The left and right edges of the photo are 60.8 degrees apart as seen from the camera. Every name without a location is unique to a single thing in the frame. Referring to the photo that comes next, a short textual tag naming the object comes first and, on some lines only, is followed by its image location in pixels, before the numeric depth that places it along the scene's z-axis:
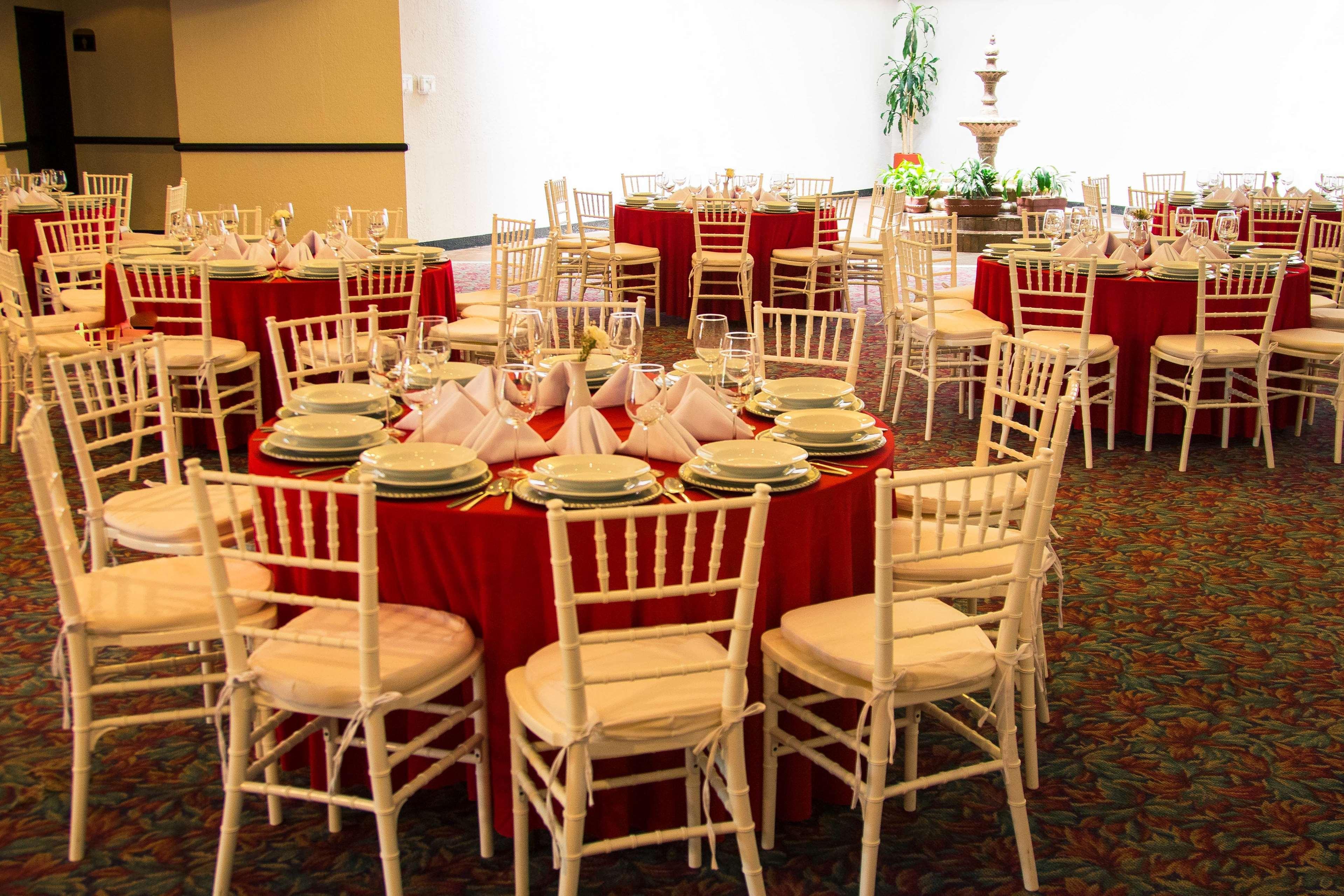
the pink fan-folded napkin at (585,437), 2.70
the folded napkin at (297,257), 5.69
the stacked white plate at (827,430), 2.77
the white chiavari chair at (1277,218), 8.34
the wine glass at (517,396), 2.76
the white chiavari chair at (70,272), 6.25
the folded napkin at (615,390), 3.13
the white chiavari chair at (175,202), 7.43
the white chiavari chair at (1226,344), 5.25
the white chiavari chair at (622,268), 8.35
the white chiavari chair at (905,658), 2.22
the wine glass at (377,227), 6.25
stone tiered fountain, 13.94
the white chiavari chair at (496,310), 5.71
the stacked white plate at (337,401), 3.01
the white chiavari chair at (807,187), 14.99
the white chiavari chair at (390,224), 9.83
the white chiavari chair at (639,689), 1.97
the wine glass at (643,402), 2.65
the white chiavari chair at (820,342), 3.53
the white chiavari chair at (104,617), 2.42
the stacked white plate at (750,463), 2.48
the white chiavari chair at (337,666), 2.09
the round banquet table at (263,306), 5.32
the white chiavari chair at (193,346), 4.80
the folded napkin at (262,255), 5.67
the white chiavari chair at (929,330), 5.75
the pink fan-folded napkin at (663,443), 2.71
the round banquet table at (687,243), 8.70
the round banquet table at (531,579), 2.37
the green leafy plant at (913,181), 13.41
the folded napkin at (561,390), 2.99
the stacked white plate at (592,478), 2.37
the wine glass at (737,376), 3.07
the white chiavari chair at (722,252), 8.17
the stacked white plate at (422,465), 2.42
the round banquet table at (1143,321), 5.61
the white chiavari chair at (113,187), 8.77
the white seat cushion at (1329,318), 6.25
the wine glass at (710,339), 3.18
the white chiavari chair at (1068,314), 5.16
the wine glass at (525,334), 2.98
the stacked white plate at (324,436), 2.67
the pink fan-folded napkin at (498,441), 2.69
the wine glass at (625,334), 3.07
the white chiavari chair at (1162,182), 15.89
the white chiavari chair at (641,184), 13.55
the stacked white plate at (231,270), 5.36
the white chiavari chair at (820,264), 8.30
